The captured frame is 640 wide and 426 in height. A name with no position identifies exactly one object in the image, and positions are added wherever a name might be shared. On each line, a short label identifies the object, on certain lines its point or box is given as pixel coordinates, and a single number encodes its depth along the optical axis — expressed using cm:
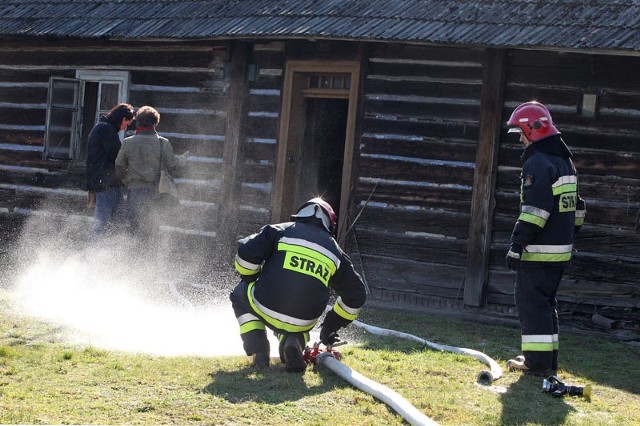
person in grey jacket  1607
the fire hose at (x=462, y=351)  1035
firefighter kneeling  1020
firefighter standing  1078
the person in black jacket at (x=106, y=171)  1620
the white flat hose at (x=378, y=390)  835
